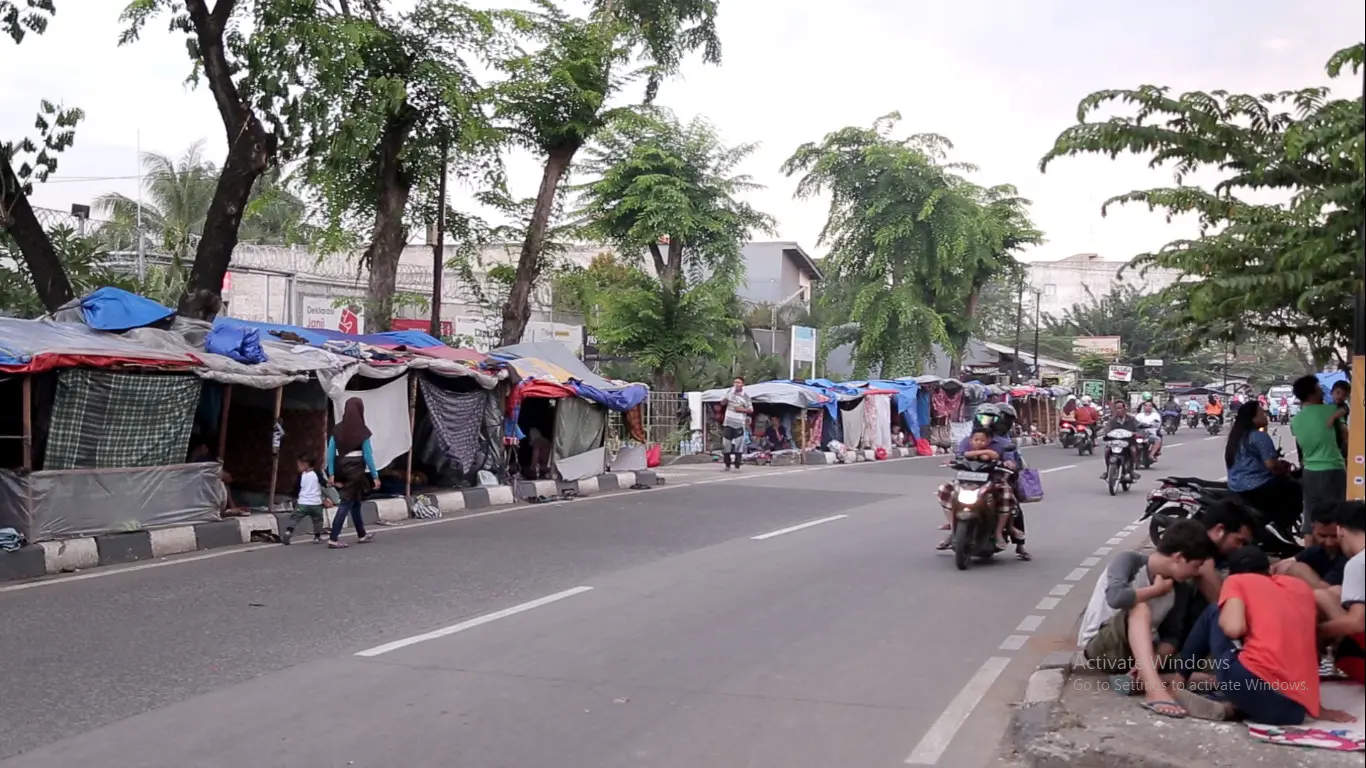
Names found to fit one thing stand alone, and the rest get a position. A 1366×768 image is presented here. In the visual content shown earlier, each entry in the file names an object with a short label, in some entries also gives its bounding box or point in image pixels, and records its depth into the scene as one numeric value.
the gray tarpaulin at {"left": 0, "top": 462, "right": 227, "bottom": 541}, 11.90
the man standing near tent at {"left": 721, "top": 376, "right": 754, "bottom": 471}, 27.80
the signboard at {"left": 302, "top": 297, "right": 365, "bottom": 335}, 28.94
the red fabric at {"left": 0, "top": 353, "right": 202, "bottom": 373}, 11.72
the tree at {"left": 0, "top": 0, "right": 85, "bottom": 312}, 15.37
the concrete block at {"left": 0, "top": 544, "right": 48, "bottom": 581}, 11.23
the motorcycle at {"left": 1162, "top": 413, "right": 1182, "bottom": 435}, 54.72
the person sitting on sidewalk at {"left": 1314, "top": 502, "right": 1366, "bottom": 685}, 5.84
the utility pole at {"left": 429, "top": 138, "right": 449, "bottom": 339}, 22.00
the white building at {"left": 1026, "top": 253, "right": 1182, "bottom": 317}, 90.06
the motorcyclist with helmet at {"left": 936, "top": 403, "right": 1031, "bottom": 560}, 12.54
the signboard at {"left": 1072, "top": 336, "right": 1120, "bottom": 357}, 67.25
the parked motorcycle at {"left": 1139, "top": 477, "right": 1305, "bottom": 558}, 10.70
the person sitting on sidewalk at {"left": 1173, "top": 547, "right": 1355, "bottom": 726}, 5.90
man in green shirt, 10.21
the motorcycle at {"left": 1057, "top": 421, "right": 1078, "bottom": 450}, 36.12
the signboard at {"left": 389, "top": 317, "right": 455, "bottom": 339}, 32.56
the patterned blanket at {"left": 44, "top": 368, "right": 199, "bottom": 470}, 12.59
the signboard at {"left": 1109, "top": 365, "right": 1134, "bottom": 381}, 56.34
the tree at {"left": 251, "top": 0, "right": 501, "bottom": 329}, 17.16
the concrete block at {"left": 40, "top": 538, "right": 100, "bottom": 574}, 11.72
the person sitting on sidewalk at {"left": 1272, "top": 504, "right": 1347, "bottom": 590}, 6.81
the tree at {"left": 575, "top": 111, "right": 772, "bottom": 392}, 35.00
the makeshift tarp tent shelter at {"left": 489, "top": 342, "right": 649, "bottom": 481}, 20.73
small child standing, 13.77
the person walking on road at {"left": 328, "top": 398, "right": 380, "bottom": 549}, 13.62
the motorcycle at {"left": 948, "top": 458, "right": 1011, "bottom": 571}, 12.17
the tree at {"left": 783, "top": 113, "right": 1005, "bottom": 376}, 41.75
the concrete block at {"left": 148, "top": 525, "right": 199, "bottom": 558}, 13.05
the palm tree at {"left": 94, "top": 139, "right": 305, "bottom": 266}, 36.75
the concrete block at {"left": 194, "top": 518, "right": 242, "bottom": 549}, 13.66
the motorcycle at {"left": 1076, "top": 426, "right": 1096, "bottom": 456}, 34.97
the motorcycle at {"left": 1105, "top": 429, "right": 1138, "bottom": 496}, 21.92
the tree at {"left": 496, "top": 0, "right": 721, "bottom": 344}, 22.61
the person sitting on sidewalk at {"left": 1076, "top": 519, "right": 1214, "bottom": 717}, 6.78
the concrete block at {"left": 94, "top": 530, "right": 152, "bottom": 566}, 12.41
